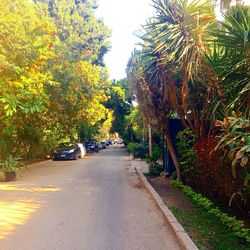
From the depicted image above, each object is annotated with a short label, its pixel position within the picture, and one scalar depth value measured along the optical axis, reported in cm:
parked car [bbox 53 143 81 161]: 3008
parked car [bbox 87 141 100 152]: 4933
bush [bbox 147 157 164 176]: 1655
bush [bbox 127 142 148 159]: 3009
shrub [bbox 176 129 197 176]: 1078
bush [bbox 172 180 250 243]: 578
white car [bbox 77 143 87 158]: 3420
